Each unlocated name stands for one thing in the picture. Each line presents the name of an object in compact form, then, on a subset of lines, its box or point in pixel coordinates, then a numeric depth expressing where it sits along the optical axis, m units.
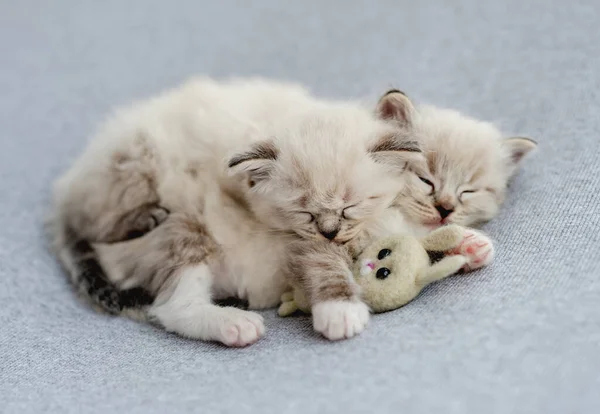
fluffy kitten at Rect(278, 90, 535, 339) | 0.65
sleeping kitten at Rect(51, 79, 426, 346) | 0.67
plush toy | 0.65
